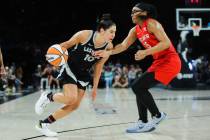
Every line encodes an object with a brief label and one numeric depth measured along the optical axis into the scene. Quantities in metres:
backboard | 16.55
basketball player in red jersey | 5.21
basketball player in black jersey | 5.00
